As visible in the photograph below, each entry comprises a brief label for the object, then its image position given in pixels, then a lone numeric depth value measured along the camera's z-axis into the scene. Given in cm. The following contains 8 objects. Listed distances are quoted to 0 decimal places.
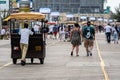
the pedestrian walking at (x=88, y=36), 2880
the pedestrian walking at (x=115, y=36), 4796
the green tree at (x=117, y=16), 10100
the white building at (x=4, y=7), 9196
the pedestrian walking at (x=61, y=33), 5557
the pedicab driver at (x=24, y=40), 2205
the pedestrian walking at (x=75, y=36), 2873
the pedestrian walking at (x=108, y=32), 4850
